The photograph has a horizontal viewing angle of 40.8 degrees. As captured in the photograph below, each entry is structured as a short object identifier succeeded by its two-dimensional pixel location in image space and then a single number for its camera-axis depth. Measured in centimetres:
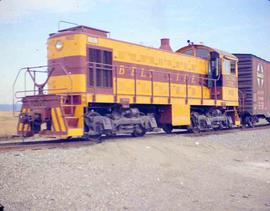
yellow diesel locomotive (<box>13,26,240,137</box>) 1138
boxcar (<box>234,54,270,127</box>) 2095
